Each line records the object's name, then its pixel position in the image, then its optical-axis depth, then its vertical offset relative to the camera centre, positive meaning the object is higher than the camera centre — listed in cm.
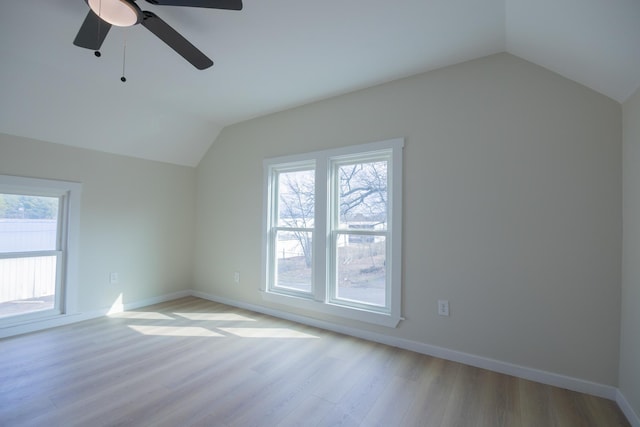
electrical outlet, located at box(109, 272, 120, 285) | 368 -68
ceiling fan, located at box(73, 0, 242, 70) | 147 +113
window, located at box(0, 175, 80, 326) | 298 -25
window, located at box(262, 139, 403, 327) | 289 -5
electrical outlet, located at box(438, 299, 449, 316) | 255 -70
